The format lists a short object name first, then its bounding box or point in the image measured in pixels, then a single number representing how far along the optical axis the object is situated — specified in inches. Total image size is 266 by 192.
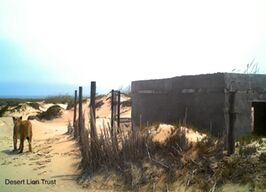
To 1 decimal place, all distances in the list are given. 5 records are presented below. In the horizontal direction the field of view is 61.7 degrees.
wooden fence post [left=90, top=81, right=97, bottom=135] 256.1
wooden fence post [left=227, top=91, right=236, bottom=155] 175.6
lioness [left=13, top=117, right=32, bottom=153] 291.4
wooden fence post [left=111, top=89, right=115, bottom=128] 266.4
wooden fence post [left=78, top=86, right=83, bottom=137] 301.2
